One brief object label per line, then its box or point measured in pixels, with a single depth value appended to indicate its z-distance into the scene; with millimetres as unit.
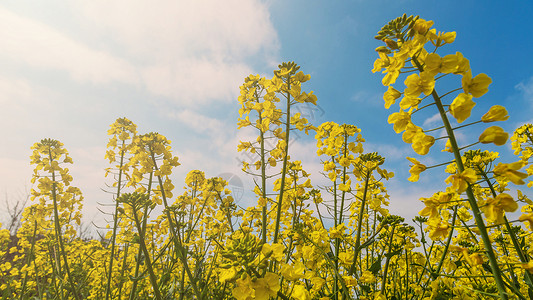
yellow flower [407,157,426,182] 242
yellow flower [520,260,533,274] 226
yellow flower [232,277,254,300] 202
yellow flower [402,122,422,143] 238
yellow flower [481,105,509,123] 221
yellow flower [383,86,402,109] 256
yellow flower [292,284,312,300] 213
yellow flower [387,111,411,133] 243
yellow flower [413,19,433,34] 242
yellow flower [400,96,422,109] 238
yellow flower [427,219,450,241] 240
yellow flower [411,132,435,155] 229
